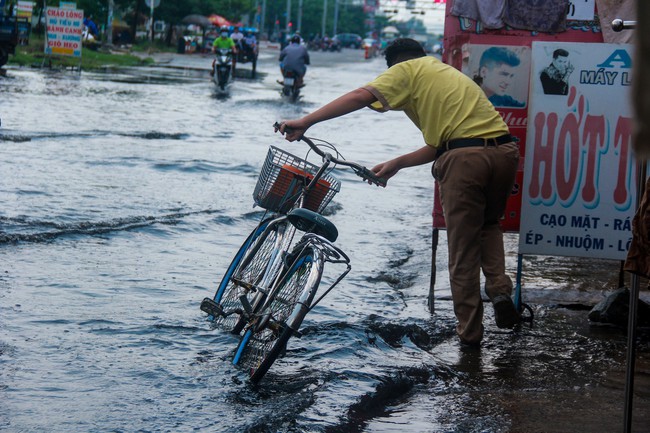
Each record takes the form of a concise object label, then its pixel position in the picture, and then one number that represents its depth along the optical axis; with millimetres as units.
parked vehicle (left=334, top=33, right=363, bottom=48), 120500
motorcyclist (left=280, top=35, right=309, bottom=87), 27219
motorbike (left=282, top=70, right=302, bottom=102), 27203
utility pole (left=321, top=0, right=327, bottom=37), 120225
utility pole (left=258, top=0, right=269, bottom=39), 107562
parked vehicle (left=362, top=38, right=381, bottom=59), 79688
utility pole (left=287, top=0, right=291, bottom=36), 103625
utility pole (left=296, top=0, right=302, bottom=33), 109825
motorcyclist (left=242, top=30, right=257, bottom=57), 42038
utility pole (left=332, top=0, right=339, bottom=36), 134375
